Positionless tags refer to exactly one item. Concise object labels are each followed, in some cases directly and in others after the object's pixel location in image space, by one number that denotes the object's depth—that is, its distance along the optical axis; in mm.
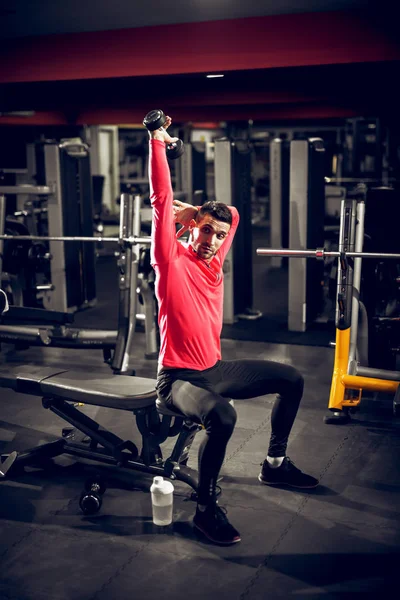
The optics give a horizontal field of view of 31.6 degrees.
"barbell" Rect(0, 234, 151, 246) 3942
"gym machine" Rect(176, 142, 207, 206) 8695
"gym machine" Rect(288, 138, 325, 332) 5234
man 2354
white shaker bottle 2453
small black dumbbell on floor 2551
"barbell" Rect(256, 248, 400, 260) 3275
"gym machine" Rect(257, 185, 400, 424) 3405
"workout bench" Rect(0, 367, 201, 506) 2721
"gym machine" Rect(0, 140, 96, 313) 5551
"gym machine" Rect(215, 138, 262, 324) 5430
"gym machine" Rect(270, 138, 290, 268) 7665
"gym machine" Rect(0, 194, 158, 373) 4230
